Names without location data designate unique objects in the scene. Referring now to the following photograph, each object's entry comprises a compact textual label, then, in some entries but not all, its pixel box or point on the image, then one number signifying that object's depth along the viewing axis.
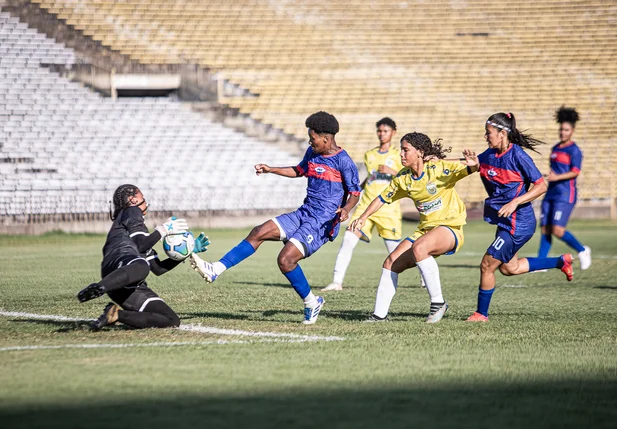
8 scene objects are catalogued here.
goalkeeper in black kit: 14.29
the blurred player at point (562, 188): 24.50
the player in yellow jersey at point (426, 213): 15.65
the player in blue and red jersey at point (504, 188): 15.82
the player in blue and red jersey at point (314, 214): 15.46
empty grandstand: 51.25
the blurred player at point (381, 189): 22.78
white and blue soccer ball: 14.77
